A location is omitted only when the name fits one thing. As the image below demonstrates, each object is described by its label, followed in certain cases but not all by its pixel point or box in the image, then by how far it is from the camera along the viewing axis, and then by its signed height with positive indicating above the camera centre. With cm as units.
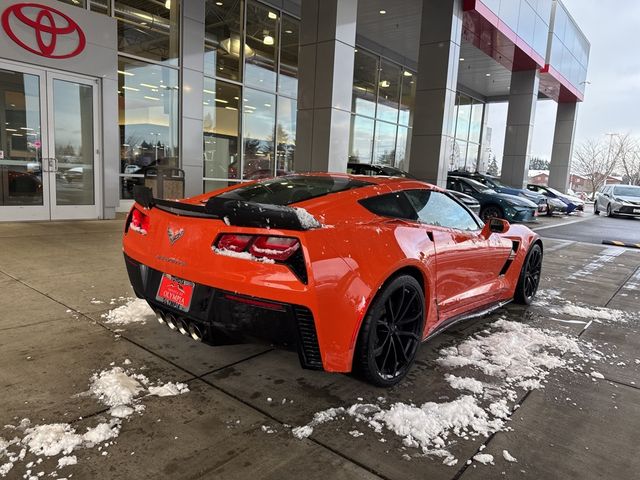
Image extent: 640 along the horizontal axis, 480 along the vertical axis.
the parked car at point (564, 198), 2005 -64
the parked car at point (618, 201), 1994 -63
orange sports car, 244 -58
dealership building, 893 +200
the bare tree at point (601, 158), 5611 +343
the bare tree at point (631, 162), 5612 +308
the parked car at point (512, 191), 1588 -37
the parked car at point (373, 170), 1301 +8
